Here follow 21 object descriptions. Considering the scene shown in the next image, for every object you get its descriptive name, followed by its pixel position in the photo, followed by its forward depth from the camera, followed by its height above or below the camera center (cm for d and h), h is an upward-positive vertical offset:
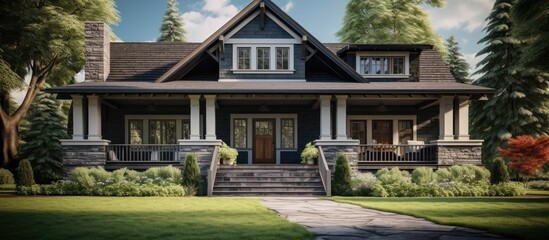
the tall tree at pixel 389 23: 3525 +770
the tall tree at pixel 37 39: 2358 +432
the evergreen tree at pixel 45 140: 2103 -126
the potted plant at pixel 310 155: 1825 -174
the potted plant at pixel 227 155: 1823 -173
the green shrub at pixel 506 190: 1556 -276
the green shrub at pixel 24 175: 1600 -226
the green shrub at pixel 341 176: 1579 -232
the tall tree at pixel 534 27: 1509 +308
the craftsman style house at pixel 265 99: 1794 +68
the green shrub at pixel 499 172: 1700 -234
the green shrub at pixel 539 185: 1961 -334
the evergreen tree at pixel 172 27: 4422 +911
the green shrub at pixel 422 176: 1638 -239
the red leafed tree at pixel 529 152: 1756 -158
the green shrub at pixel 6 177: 2098 -306
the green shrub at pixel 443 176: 1686 -244
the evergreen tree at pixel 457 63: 3531 +430
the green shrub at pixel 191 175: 1574 -224
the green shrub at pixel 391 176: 1622 -240
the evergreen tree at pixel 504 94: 2392 +110
